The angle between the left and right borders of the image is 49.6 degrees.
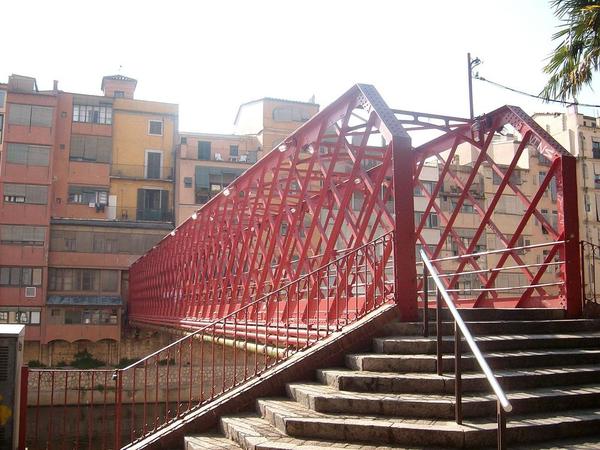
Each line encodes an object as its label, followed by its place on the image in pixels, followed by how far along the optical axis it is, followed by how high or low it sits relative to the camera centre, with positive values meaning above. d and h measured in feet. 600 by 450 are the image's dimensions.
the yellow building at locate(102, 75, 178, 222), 148.97 +34.37
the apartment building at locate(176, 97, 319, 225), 148.87 +38.54
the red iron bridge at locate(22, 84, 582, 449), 28.83 +4.97
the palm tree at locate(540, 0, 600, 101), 38.34 +15.53
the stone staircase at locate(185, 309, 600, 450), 19.79 -3.04
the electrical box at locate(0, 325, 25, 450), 28.45 -3.44
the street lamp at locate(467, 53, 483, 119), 44.65 +17.38
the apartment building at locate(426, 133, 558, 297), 151.23 +25.33
